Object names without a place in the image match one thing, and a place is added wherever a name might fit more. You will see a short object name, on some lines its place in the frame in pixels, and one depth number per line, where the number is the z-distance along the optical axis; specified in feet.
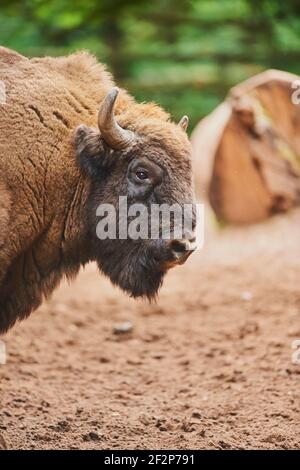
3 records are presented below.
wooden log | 62.95
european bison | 31.53
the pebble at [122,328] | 47.83
